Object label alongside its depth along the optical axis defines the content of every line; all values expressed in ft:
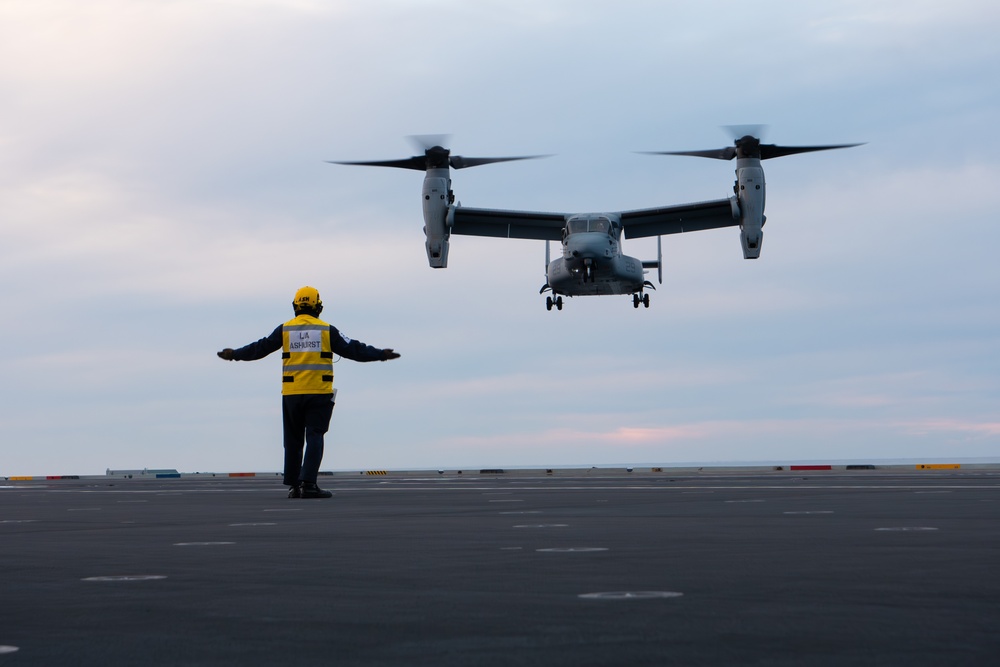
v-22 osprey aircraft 168.66
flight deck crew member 46.83
